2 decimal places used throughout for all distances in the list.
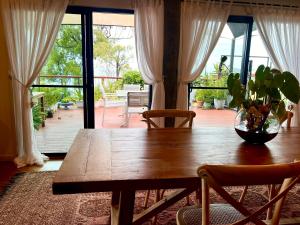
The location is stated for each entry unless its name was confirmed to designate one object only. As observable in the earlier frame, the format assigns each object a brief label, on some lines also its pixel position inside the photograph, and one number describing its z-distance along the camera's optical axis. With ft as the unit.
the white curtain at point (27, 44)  9.22
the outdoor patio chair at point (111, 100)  15.38
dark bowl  5.18
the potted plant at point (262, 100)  4.79
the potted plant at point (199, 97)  12.09
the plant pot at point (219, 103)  12.61
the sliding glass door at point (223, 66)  11.51
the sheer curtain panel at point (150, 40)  10.00
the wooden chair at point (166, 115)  6.73
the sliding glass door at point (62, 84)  10.40
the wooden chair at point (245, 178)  3.01
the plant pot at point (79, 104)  11.15
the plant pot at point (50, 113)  11.84
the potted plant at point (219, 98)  12.36
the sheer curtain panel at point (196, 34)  10.32
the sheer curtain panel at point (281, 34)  10.85
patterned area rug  6.48
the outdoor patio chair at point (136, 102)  13.42
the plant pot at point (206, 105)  12.60
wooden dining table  3.58
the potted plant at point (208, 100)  12.28
